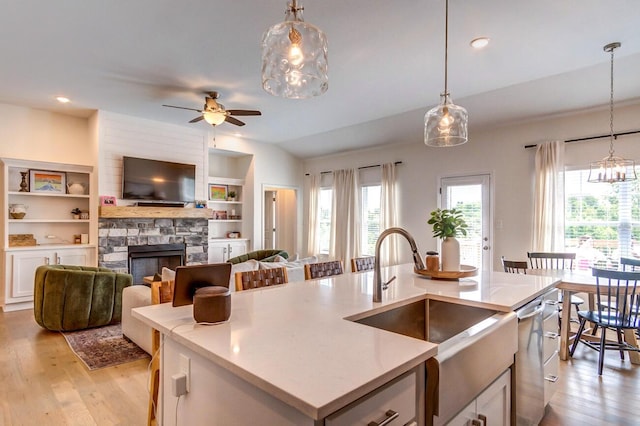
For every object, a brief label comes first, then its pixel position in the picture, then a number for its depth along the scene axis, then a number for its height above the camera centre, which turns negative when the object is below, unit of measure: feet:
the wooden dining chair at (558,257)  12.42 -1.68
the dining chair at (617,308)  9.40 -2.69
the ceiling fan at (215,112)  14.83 +4.39
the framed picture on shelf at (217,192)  24.23 +1.51
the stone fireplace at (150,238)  17.88 -1.41
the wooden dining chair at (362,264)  10.12 -1.54
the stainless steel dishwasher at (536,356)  5.73 -2.67
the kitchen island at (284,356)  2.81 -1.42
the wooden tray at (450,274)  7.68 -1.38
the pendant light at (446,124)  8.77 +2.35
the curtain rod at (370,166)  21.58 +3.16
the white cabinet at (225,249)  23.17 -2.49
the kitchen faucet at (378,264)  5.65 -0.85
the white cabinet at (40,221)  16.26 -0.43
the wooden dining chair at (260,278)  7.25 -1.45
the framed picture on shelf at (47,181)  17.61 +1.63
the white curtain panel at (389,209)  21.47 +0.27
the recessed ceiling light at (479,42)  10.33 +5.27
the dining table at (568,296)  10.10 -2.64
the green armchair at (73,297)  12.65 -3.19
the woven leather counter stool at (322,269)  8.90 -1.50
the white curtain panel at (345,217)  23.62 -0.26
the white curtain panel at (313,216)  26.30 -0.22
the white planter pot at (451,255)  7.96 -0.97
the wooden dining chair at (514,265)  11.86 -1.81
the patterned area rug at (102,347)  10.48 -4.52
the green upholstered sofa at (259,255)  19.99 -2.51
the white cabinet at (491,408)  4.15 -2.58
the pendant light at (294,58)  5.57 +2.64
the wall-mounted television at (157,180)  18.44 +1.84
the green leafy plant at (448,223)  7.91 -0.22
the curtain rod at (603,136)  13.83 +3.28
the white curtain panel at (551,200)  15.39 +0.62
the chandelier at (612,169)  10.88 +1.48
